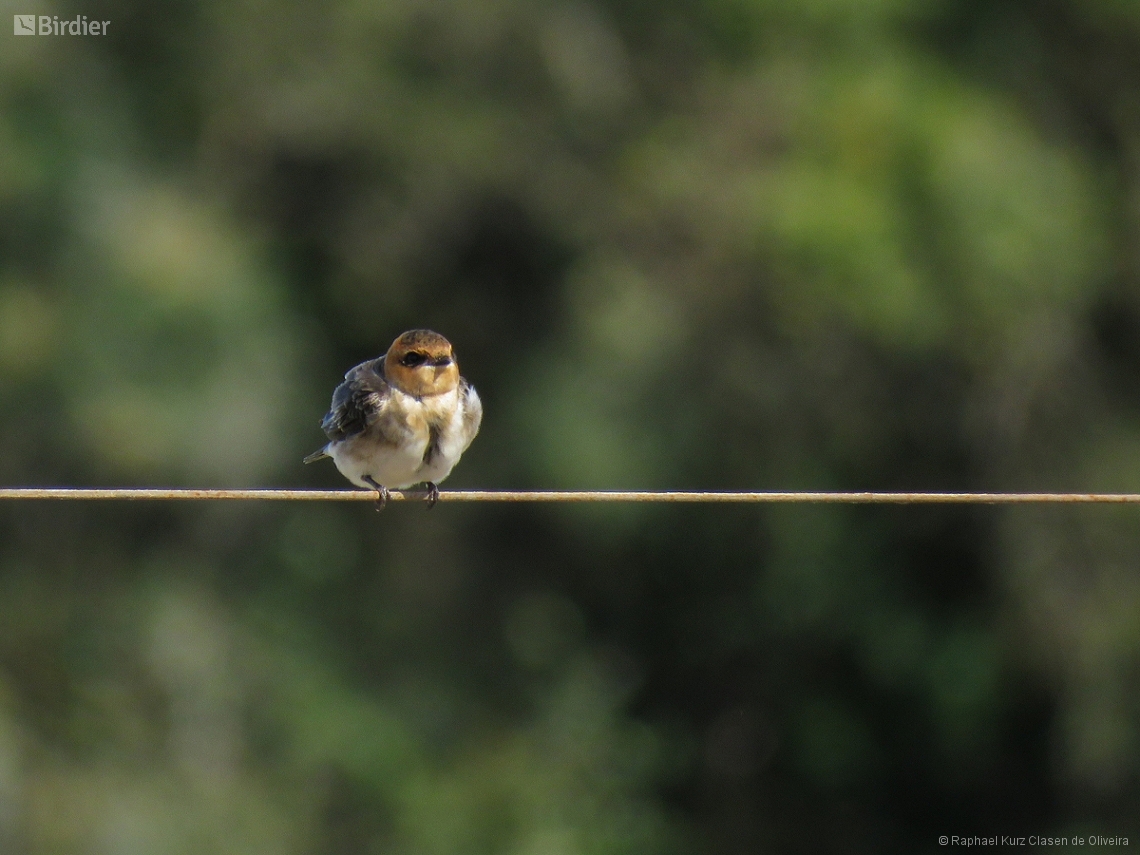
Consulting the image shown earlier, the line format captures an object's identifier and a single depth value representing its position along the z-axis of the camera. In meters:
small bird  12.68
